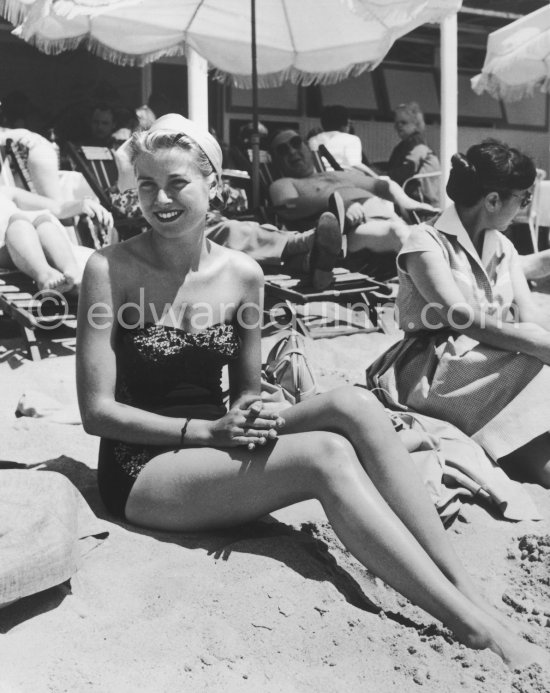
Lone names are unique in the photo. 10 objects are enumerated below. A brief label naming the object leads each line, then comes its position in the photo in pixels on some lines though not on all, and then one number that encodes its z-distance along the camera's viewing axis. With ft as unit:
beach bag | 12.03
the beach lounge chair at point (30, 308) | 17.42
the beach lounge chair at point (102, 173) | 23.26
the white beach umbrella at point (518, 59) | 29.68
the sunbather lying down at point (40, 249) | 17.88
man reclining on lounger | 22.72
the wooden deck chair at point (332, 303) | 19.86
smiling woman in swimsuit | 7.79
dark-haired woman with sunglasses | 11.41
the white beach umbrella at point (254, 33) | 20.63
